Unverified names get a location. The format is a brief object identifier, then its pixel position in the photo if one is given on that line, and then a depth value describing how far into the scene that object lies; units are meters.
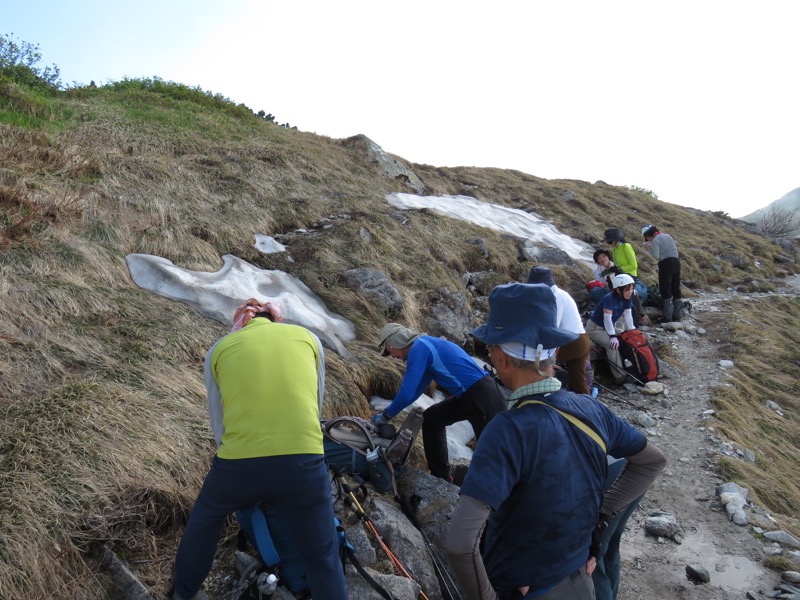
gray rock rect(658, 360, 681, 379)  9.34
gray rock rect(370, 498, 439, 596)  4.02
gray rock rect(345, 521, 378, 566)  3.97
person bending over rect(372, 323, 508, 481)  4.96
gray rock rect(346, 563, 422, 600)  3.63
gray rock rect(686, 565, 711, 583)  4.63
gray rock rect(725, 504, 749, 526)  5.39
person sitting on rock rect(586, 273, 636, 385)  8.59
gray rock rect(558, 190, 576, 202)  22.79
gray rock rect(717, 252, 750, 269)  20.11
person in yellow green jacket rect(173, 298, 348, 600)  3.01
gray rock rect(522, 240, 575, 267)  13.83
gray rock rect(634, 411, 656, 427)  7.62
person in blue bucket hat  2.06
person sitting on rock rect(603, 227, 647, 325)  9.98
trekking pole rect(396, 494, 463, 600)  4.00
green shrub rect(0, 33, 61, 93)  13.59
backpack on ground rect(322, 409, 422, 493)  4.59
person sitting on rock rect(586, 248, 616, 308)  10.12
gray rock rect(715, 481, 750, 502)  5.83
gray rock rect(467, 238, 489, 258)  12.63
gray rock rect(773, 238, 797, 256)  24.72
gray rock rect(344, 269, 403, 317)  8.62
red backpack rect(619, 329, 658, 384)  8.76
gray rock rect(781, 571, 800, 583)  4.48
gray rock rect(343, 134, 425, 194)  17.12
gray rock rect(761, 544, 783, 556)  4.89
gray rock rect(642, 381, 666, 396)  8.65
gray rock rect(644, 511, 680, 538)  5.27
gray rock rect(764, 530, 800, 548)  5.01
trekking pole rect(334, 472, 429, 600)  3.92
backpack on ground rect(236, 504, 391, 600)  3.40
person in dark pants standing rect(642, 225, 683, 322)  11.45
